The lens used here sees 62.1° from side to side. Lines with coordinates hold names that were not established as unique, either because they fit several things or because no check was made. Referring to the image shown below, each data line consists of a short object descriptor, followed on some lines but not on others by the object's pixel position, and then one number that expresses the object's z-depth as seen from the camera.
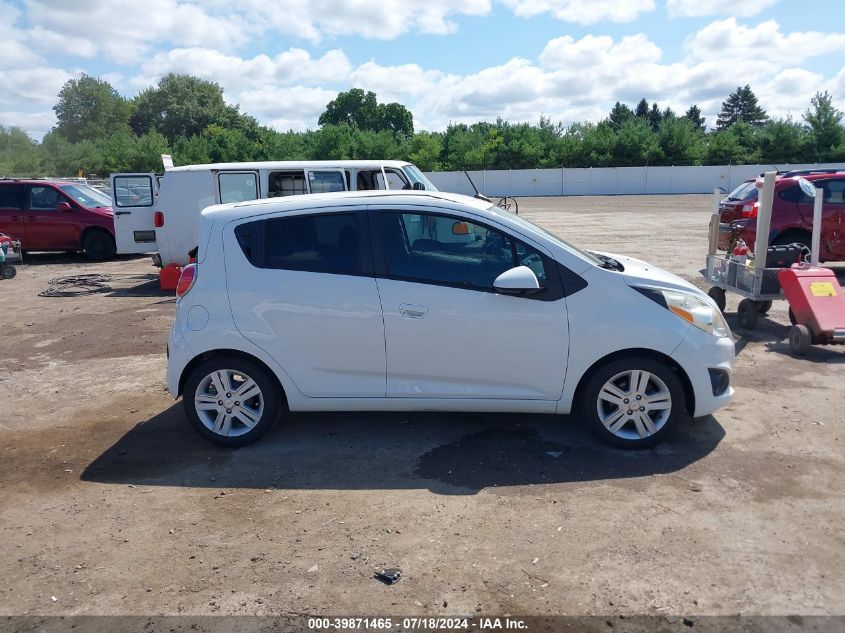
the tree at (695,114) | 93.94
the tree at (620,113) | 88.85
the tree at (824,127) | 53.28
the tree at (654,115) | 94.52
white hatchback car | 4.92
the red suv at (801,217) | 11.72
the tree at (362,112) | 91.75
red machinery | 7.29
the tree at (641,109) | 98.06
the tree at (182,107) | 78.75
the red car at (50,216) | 16.20
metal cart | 7.93
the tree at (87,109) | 89.62
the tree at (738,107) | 100.76
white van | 11.28
